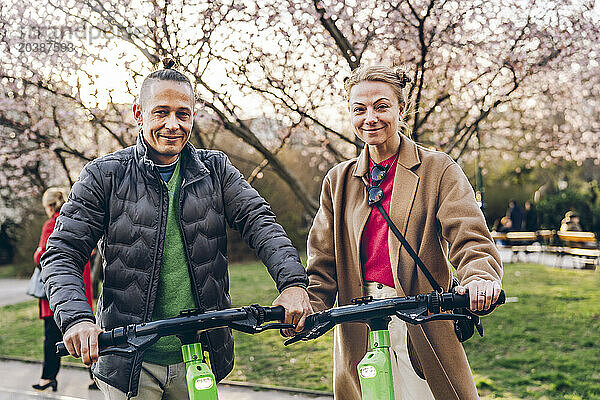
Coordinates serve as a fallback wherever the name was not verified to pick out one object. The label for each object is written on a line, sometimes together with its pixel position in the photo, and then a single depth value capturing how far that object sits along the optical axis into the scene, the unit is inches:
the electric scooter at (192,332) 81.7
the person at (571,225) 692.7
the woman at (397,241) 105.3
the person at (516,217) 816.9
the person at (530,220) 900.6
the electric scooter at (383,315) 86.3
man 96.0
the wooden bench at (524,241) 691.4
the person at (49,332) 260.8
